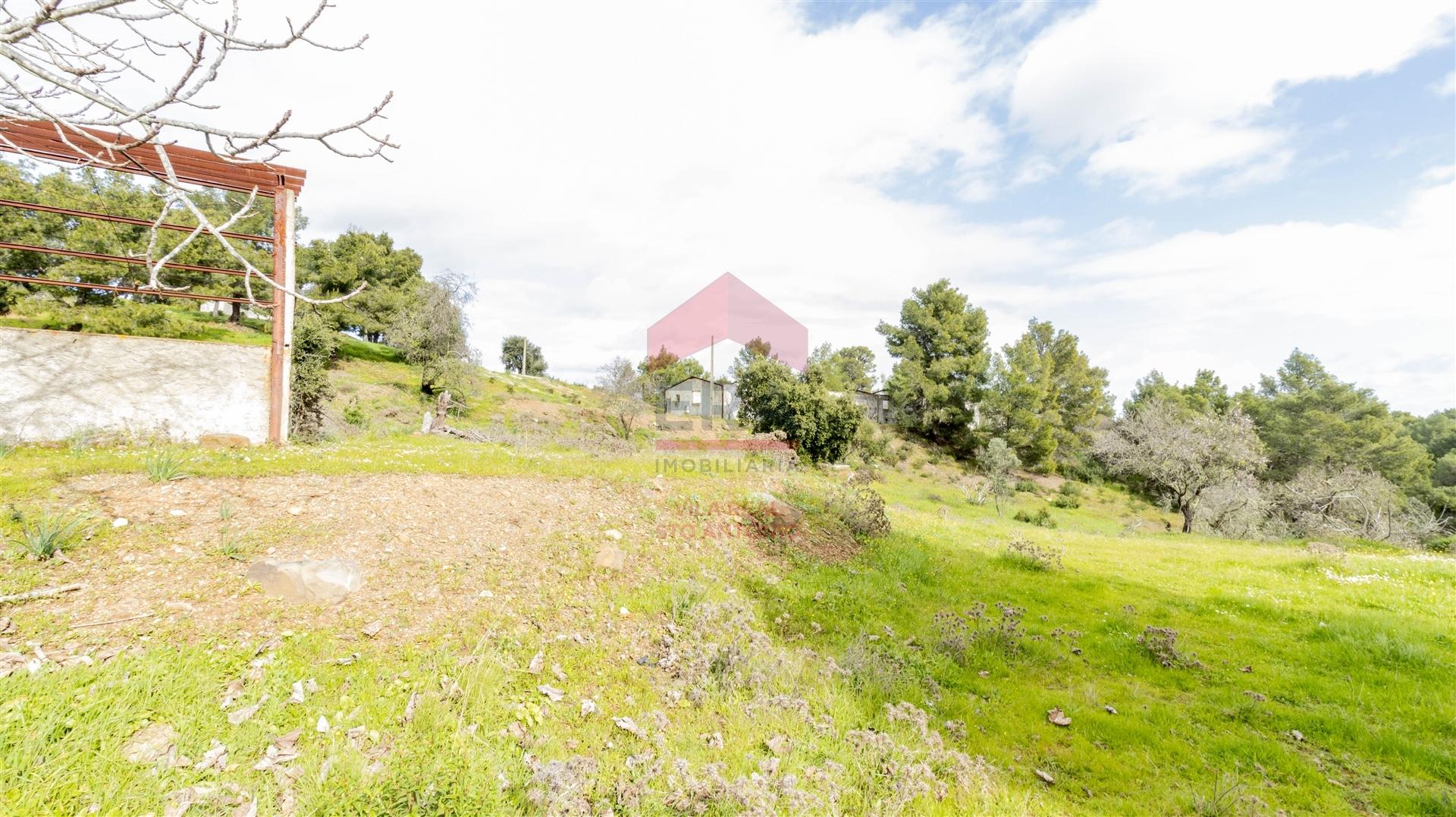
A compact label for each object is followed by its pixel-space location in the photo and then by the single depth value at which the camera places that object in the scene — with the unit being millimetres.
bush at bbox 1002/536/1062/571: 9336
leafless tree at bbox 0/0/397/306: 2143
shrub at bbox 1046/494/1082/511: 31547
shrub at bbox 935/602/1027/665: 5699
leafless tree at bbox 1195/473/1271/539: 23781
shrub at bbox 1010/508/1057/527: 22594
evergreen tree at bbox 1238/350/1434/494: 35375
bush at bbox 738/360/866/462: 27094
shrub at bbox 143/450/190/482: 6340
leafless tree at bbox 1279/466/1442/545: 20328
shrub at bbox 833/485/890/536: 9727
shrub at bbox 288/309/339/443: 14227
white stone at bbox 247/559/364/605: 4527
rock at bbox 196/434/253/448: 9844
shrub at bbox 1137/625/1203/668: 5703
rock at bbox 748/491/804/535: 8766
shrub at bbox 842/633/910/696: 4719
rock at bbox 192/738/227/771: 2784
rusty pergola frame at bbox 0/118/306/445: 9734
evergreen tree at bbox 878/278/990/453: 43344
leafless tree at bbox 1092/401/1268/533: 24906
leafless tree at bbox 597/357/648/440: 30406
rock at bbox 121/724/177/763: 2746
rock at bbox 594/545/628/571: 6172
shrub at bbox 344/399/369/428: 20364
